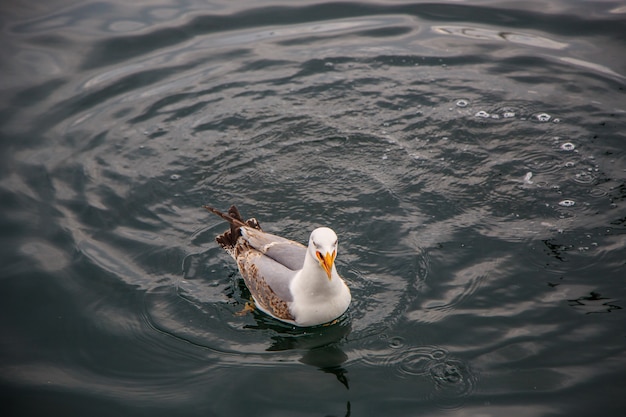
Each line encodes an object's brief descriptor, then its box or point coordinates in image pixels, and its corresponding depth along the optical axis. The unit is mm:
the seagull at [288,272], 6344
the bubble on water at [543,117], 9334
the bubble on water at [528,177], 8258
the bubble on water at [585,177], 8163
